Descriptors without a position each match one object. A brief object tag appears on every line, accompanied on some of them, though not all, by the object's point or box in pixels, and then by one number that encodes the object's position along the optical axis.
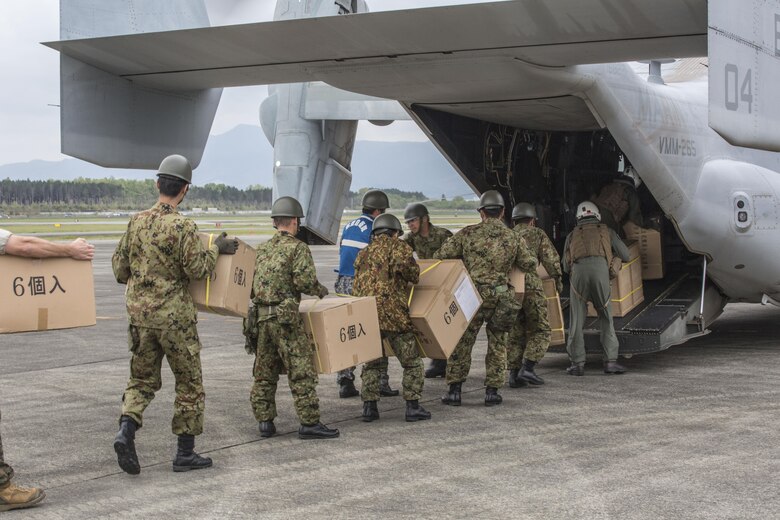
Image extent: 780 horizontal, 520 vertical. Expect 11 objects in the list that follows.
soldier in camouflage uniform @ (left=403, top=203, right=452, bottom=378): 8.88
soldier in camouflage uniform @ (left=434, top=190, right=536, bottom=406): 7.87
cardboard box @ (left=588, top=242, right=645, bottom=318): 9.75
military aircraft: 6.48
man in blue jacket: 8.23
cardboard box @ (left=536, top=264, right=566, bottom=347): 9.34
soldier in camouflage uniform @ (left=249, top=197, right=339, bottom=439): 6.54
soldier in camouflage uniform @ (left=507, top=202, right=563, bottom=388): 8.65
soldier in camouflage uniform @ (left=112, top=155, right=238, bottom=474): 5.66
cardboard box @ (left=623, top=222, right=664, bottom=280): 10.55
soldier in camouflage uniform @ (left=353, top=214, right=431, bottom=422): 7.16
